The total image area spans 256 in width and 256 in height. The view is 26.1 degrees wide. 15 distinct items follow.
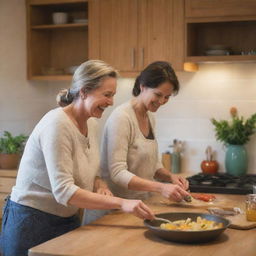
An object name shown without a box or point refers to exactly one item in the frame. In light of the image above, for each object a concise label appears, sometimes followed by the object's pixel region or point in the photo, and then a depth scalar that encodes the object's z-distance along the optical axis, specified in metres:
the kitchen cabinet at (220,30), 3.83
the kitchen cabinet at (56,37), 4.41
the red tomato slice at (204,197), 2.80
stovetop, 3.56
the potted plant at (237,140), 4.06
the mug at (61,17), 4.41
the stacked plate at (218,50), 3.97
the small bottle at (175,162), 4.25
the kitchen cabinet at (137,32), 3.98
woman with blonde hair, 2.27
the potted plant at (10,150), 4.33
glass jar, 2.36
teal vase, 4.05
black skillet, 2.03
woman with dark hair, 2.62
